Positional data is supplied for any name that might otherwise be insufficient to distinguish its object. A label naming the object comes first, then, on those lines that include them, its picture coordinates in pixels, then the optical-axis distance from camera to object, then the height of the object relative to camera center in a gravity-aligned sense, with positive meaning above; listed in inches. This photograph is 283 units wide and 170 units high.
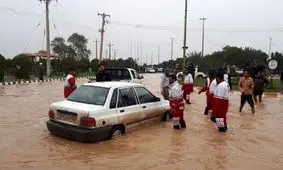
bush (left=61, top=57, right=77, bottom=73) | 1342.7 +49.2
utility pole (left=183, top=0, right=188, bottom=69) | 629.6 +92.3
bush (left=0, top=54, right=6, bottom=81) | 832.2 +14.5
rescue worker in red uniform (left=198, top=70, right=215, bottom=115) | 298.3 -23.2
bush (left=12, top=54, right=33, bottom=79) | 941.5 +21.4
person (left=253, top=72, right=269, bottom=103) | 425.2 -22.5
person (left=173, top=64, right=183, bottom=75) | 385.3 +6.4
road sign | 627.8 +22.3
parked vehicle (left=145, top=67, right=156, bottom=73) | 2133.5 +16.6
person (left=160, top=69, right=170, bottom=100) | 374.9 -20.7
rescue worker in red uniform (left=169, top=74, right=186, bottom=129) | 247.9 -31.2
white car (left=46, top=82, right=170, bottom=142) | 199.7 -35.5
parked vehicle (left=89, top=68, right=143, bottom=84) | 436.8 -5.9
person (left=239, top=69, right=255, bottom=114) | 335.5 -22.0
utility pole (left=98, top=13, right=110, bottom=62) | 1319.7 +276.4
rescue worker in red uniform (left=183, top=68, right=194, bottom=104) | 388.3 -19.5
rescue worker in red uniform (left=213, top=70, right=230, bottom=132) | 243.3 -30.8
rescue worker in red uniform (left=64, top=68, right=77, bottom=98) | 280.8 -13.5
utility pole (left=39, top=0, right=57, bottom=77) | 1085.1 +166.9
